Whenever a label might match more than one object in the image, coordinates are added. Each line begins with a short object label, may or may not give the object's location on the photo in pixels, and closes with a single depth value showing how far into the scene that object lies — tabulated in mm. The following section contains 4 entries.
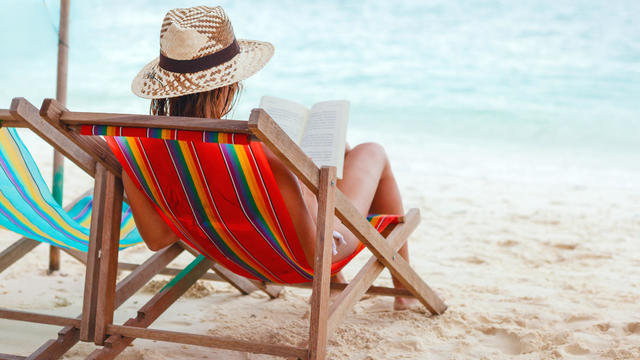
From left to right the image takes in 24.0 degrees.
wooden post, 4679
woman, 3497
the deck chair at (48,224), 3634
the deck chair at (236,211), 3328
